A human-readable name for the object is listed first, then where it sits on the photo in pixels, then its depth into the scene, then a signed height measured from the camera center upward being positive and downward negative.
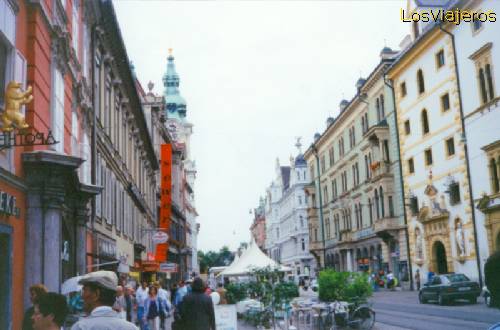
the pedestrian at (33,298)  5.03 -0.12
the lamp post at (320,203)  75.69 +7.79
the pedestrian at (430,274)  38.94 -0.55
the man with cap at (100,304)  4.16 -0.16
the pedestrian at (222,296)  19.68 -0.68
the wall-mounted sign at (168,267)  36.45 +0.50
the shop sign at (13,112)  9.58 +2.51
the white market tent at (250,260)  26.83 +0.52
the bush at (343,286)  19.19 -0.53
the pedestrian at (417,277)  43.06 -0.80
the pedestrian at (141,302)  20.95 -0.80
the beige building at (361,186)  48.53 +7.45
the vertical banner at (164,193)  48.25 +6.20
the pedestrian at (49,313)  4.60 -0.22
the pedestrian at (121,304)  15.67 -0.67
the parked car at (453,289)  28.58 -1.10
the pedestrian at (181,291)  22.95 -0.54
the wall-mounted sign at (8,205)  10.29 +1.27
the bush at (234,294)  30.15 -0.98
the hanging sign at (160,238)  31.34 +1.85
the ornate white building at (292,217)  95.88 +8.69
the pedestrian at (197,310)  10.82 -0.58
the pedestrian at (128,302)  18.31 -0.69
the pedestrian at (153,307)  20.67 -0.97
